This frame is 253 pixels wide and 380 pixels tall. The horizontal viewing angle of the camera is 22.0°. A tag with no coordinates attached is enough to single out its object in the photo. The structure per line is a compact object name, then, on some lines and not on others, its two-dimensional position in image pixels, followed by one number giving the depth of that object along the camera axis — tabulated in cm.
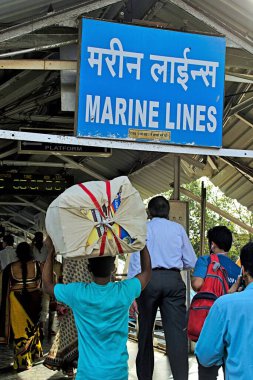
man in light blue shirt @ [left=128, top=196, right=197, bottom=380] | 538
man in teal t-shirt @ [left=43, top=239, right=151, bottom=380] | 336
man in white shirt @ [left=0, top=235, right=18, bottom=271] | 1005
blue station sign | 488
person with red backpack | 471
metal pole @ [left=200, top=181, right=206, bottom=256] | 870
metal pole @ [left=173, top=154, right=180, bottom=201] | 816
